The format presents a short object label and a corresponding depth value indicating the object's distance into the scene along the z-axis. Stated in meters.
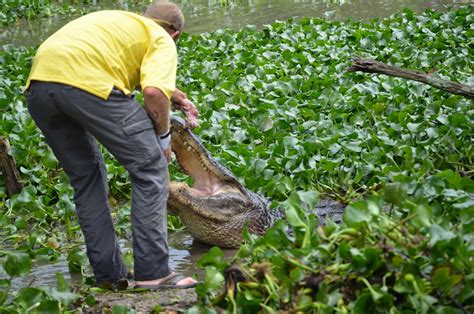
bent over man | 7.46
